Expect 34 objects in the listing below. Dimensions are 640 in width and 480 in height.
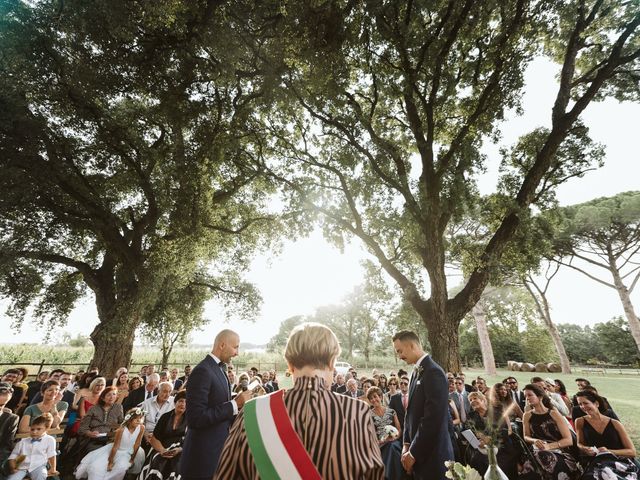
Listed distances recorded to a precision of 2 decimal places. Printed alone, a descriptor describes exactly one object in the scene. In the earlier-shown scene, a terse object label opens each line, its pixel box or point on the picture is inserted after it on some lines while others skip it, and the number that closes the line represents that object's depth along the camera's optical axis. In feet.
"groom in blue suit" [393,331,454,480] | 9.68
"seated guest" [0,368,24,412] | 22.54
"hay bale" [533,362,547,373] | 113.93
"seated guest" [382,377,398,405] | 29.12
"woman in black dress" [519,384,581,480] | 14.65
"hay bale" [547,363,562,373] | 110.22
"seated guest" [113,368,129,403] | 24.43
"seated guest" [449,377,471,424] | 24.96
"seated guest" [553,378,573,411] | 25.02
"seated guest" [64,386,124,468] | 18.38
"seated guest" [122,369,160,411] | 24.12
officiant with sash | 3.70
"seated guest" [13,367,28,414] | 22.57
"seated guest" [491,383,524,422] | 19.38
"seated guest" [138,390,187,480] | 14.79
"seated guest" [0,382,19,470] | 15.07
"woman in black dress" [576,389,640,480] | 12.22
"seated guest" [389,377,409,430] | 22.02
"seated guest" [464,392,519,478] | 15.52
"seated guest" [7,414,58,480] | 13.98
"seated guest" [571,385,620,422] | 15.33
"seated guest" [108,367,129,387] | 25.65
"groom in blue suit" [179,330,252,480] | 8.78
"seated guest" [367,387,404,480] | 16.64
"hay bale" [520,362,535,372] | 120.47
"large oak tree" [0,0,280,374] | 29.86
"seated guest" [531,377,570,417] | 20.45
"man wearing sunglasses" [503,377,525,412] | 24.39
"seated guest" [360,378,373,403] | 29.86
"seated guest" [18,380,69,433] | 16.87
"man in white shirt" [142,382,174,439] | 19.49
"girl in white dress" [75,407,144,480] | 15.79
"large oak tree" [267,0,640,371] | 29.63
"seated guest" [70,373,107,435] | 20.31
